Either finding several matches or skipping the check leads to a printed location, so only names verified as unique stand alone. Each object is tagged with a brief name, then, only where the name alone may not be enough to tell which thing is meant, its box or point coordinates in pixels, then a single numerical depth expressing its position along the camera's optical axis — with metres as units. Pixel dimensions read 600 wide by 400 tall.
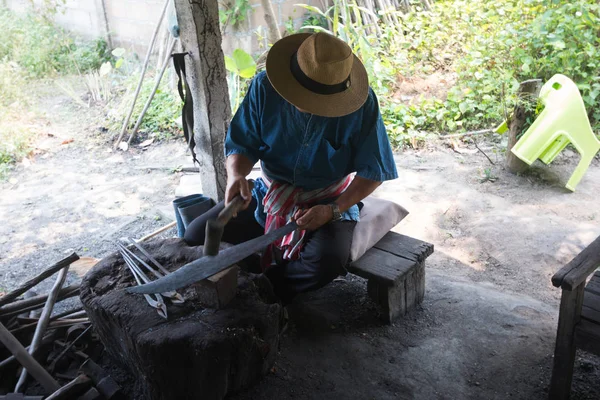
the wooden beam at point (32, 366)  1.99
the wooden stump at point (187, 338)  1.78
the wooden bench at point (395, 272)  2.39
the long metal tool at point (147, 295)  1.91
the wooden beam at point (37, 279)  2.44
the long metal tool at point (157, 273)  1.99
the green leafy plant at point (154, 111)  5.64
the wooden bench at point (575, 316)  1.73
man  2.04
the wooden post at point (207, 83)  2.68
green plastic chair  4.18
